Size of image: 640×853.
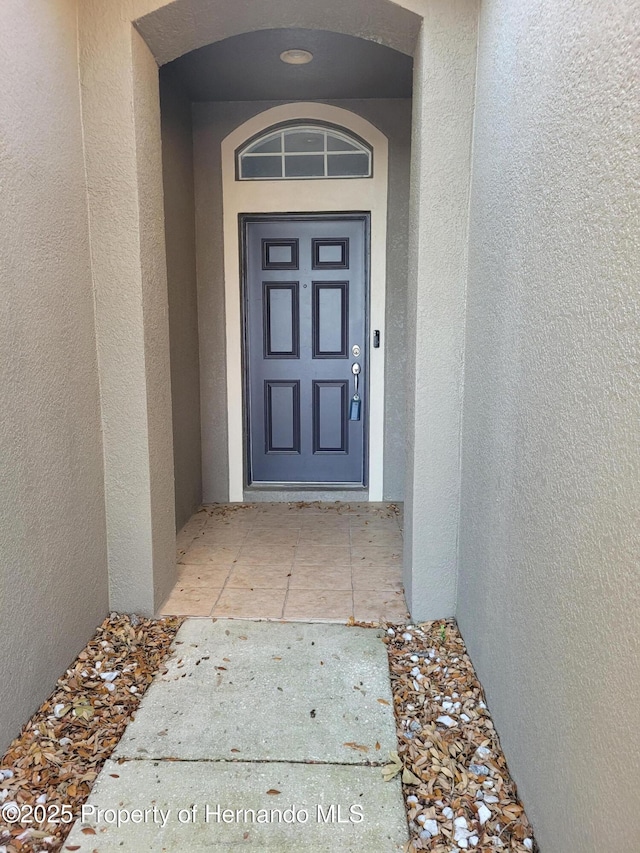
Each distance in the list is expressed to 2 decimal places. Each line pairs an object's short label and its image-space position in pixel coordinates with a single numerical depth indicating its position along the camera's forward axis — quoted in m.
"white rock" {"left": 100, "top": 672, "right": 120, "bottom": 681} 2.27
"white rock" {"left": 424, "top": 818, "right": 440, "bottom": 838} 1.60
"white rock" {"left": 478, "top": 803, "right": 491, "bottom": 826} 1.61
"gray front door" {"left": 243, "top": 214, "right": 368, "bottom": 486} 4.17
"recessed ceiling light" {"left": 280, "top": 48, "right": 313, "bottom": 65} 3.26
